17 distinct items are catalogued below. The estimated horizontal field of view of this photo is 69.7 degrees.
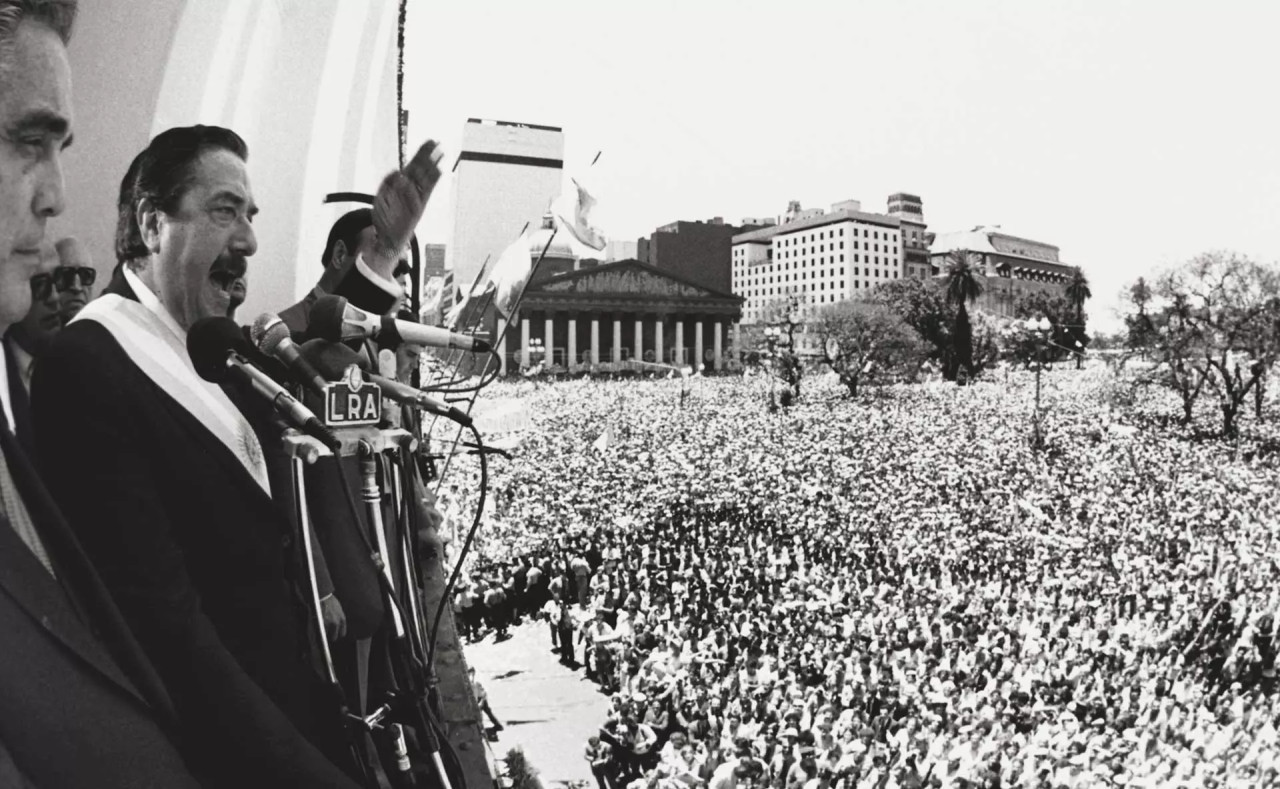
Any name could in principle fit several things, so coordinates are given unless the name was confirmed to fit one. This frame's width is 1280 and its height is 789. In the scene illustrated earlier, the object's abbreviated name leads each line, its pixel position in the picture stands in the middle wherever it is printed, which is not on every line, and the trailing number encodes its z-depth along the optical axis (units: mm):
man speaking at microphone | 1843
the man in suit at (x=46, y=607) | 1532
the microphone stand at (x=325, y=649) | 2152
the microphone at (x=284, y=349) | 2006
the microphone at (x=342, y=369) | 2291
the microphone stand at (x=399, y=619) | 2283
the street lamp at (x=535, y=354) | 50506
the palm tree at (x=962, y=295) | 52094
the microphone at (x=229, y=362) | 1845
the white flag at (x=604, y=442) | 20906
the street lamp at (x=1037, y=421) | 22156
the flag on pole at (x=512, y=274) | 4609
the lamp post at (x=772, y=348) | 35781
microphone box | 2125
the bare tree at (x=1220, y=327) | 24312
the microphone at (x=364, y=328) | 2131
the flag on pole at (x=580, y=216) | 3996
